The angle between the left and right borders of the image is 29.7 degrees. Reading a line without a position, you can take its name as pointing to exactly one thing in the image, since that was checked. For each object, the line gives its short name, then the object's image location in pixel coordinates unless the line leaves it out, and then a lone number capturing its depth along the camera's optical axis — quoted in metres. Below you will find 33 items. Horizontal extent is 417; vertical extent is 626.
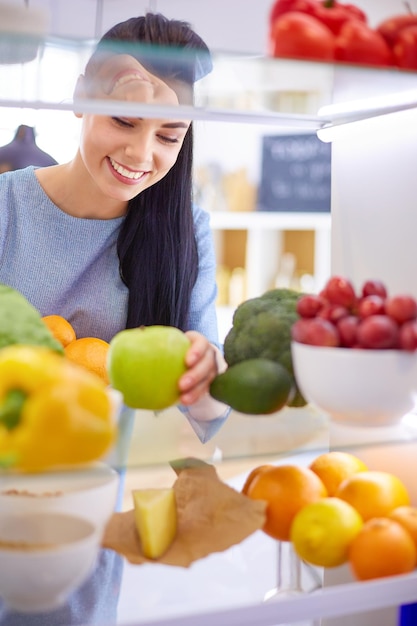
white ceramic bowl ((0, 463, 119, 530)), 0.68
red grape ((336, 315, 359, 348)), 0.73
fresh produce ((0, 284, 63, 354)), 0.70
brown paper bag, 0.77
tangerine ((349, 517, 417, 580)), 0.73
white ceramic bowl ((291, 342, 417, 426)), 0.73
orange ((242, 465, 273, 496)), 0.82
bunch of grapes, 0.73
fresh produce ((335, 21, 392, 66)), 0.78
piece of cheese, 0.77
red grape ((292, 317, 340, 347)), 0.74
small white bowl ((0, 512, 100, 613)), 0.68
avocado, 0.79
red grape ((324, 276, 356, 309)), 0.77
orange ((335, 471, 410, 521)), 0.78
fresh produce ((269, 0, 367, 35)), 0.80
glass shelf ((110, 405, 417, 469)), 0.76
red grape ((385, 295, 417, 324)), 0.74
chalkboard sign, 4.24
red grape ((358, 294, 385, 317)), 0.75
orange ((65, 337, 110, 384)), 0.88
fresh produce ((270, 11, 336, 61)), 0.77
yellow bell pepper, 0.60
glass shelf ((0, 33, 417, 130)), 0.70
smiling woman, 1.15
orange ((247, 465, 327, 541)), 0.78
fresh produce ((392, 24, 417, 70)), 0.79
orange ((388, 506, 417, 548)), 0.76
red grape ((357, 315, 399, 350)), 0.72
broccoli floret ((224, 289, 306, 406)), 0.80
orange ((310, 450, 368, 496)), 0.84
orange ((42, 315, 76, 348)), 0.94
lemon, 0.75
